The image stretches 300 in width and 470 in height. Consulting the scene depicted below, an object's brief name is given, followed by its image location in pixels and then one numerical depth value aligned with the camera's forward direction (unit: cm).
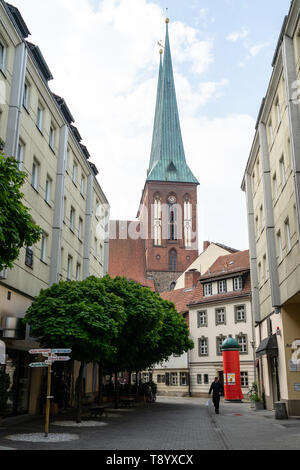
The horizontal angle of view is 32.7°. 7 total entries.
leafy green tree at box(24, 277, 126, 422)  1784
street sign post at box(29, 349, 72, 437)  1409
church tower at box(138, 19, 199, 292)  7906
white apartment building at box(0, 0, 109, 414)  1855
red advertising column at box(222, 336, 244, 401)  3356
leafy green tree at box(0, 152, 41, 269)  1111
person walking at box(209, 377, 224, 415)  2434
